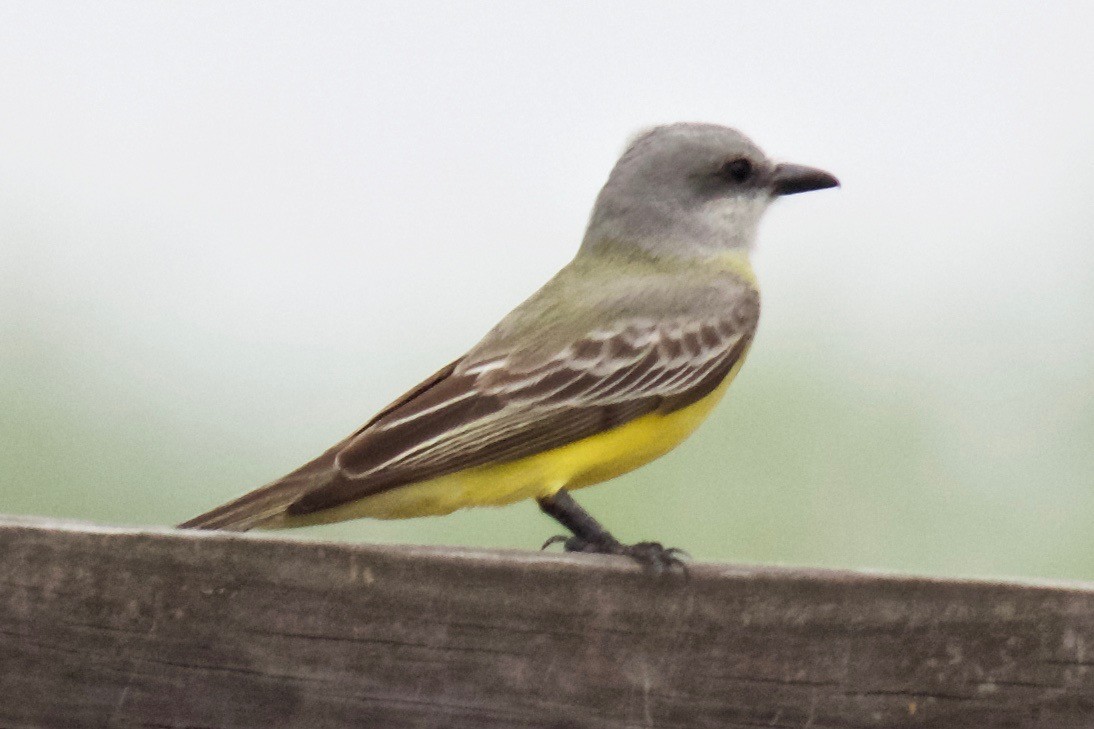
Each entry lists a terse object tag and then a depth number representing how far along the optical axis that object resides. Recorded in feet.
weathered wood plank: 14.97
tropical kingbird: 21.53
